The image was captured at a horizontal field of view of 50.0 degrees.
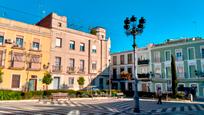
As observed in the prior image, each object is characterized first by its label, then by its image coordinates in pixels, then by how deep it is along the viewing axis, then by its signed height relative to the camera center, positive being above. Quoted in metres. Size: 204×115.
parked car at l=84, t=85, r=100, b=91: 35.18 -1.20
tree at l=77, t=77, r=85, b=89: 33.94 -0.19
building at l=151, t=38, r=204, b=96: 36.06 +3.05
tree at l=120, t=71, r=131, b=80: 42.97 +0.96
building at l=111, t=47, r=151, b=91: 43.09 +2.55
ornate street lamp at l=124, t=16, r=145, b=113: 14.12 +3.40
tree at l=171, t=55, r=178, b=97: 29.44 +0.14
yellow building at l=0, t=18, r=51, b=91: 27.28 +3.39
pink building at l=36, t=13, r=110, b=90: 32.97 +4.13
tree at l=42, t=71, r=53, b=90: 28.89 +0.09
